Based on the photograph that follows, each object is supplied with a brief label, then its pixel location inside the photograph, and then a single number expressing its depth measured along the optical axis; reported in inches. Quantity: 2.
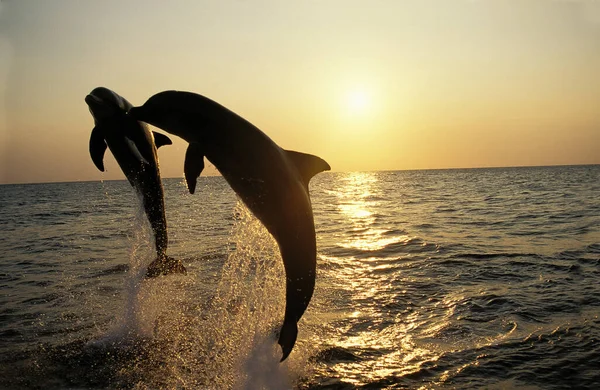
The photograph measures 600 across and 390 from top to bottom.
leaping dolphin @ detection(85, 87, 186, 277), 277.9
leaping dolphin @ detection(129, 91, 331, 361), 235.5
